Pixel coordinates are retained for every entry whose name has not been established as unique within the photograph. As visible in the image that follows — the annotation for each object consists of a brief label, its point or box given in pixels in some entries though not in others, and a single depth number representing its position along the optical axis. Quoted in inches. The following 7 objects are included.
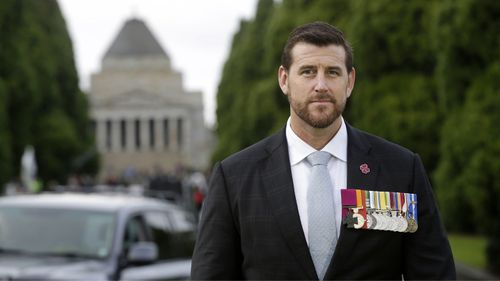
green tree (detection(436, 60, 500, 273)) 627.2
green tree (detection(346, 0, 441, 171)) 904.9
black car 300.5
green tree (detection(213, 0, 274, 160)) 1844.2
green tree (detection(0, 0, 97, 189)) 1568.7
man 137.9
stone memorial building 4835.1
